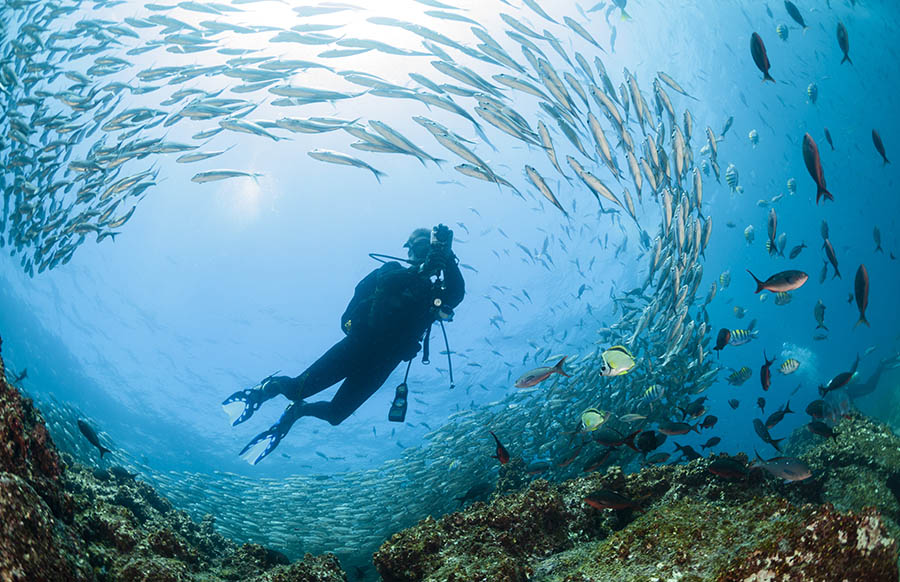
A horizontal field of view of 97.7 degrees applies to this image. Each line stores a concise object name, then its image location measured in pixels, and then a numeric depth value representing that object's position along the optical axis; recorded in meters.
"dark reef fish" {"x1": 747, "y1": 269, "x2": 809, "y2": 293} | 4.36
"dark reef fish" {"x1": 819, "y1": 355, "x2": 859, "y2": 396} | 5.83
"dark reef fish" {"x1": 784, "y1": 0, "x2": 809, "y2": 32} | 7.14
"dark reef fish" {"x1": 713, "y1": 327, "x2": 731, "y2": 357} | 6.27
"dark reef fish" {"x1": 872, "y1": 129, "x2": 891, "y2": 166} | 5.65
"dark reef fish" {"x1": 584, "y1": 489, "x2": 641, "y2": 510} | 3.61
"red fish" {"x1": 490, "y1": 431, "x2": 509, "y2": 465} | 4.80
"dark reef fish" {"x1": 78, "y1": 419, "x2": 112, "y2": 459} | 6.33
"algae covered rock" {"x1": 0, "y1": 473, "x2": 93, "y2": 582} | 1.57
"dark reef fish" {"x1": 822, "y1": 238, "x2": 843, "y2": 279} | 4.72
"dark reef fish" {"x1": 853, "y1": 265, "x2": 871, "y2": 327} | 3.75
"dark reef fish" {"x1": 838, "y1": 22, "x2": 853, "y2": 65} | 5.94
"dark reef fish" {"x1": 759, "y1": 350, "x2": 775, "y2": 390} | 5.68
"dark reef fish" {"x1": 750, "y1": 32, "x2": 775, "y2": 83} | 4.46
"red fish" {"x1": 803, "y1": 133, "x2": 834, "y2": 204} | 3.65
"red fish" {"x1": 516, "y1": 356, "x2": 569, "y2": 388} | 5.25
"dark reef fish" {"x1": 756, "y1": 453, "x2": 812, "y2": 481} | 4.20
